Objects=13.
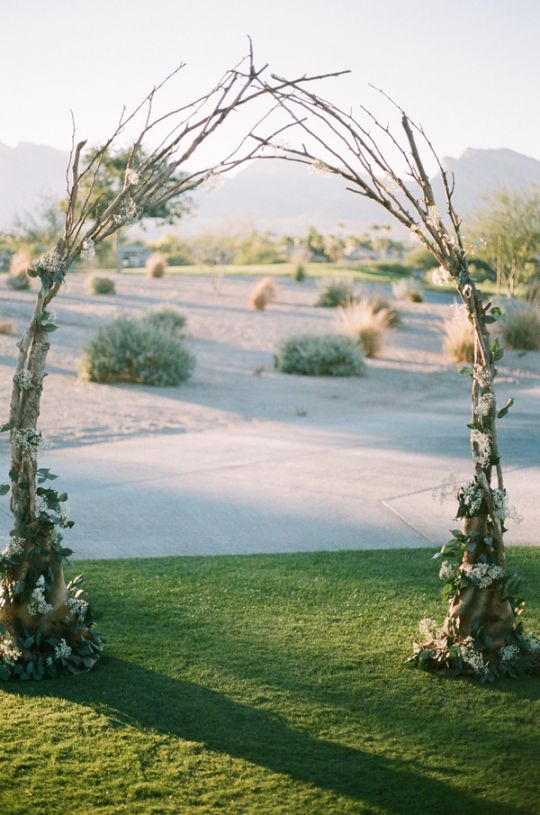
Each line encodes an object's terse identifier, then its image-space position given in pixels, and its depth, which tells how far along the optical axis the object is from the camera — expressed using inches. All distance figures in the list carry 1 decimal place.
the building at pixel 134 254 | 2349.9
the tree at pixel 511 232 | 1190.3
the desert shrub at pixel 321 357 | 714.8
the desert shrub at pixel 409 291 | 1345.2
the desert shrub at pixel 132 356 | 641.0
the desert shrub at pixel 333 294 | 1227.9
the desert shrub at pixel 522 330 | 843.4
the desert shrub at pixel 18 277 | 1168.2
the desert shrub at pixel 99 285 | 1238.9
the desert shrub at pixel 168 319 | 823.7
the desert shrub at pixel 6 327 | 815.7
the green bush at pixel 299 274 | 1574.8
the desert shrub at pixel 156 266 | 1551.4
